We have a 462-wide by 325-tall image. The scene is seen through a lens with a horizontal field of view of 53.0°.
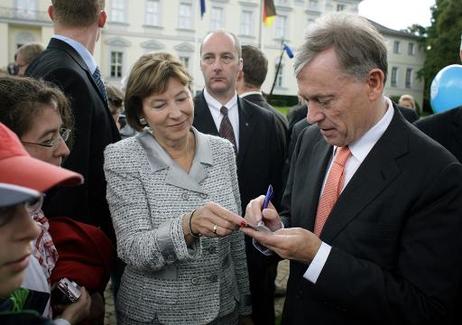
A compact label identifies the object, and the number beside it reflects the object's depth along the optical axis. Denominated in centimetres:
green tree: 4619
